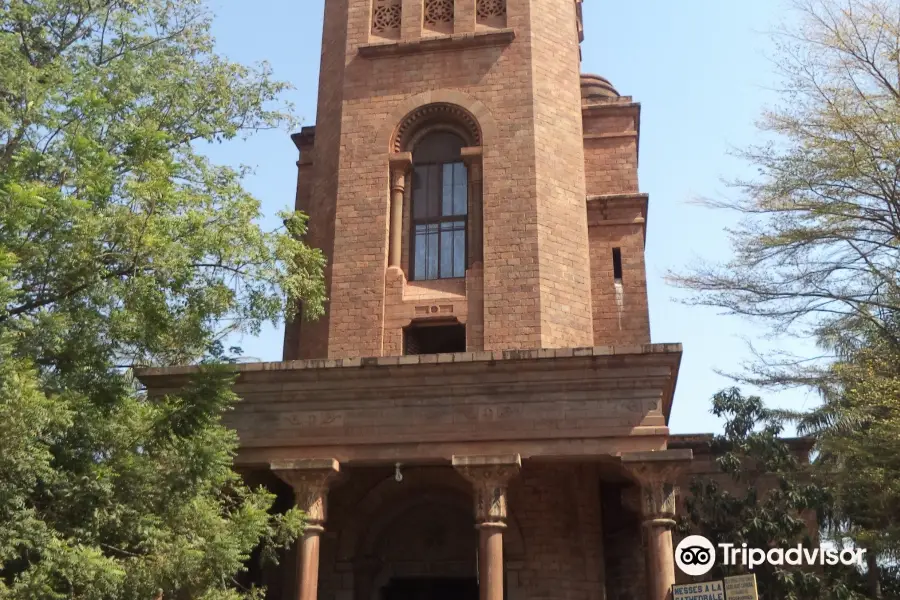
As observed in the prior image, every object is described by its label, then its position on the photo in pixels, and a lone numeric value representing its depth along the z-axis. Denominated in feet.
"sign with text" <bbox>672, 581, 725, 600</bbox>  34.71
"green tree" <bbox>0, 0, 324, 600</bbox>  32.35
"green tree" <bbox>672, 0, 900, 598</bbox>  48.21
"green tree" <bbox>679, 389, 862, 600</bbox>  52.49
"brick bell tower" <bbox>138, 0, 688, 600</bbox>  43.04
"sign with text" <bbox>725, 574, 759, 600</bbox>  33.42
